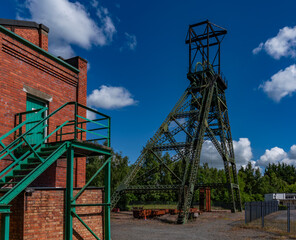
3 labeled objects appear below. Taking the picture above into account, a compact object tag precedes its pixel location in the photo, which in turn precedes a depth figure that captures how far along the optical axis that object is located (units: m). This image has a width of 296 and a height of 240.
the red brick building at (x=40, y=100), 9.24
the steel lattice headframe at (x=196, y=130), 27.52
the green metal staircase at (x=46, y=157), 8.06
